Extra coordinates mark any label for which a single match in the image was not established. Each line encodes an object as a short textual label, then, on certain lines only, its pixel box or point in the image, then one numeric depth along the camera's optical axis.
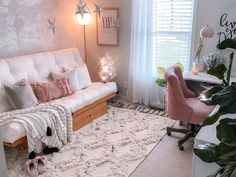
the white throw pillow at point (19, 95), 2.83
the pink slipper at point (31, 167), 2.30
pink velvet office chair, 2.67
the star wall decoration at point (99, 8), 4.10
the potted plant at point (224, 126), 0.88
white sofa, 2.96
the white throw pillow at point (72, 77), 3.47
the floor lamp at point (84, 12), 3.92
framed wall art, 4.16
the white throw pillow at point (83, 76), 3.69
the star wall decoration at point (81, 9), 3.90
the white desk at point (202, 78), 2.95
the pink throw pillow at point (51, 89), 3.12
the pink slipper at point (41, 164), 2.36
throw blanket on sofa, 2.46
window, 3.61
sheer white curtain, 3.83
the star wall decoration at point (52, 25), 3.86
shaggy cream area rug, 2.39
